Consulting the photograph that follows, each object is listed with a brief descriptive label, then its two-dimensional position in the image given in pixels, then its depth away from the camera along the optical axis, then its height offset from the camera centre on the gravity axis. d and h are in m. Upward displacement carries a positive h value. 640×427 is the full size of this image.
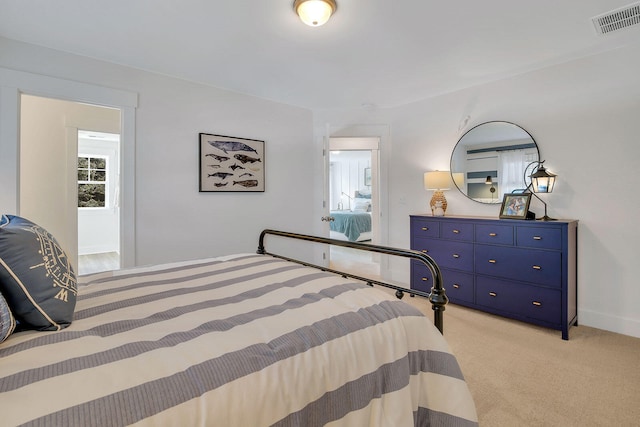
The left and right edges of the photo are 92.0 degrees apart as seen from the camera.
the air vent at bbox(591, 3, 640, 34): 2.08 +1.37
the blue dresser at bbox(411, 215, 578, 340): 2.55 -0.49
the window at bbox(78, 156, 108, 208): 6.20 +0.55
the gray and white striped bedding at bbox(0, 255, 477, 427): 0.67 -0.39
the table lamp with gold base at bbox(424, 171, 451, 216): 3.48 +0.28
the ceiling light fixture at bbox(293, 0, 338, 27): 1.91 +1.26
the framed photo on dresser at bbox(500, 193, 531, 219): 2.87 +0.06
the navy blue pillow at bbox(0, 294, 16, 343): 0.81 -0.31
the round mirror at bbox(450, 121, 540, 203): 3.09 +0.55
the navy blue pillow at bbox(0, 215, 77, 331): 0.90 -0.23
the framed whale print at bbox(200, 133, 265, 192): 3.32 +0.52
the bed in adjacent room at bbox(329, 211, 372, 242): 6.64 -0.34
